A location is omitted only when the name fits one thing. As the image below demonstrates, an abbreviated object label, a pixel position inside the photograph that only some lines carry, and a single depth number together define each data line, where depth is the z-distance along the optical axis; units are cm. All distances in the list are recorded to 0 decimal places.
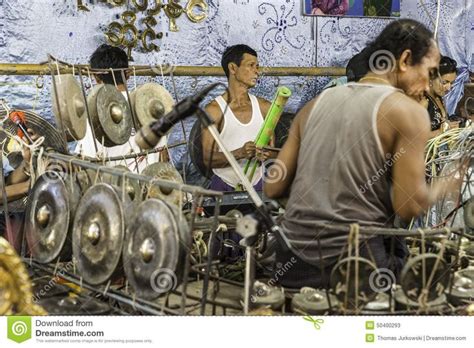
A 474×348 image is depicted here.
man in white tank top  344
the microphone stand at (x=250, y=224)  201
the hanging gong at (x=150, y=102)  350
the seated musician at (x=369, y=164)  208
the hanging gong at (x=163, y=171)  340
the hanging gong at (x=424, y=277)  197
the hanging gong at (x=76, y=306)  243
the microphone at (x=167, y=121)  195
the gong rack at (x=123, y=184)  202
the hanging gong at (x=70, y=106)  310
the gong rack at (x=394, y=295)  199
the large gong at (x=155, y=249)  206
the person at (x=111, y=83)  319
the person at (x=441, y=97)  333
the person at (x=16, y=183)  299
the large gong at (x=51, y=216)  259
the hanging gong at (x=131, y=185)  288
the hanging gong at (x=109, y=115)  328
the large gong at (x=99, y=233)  231
